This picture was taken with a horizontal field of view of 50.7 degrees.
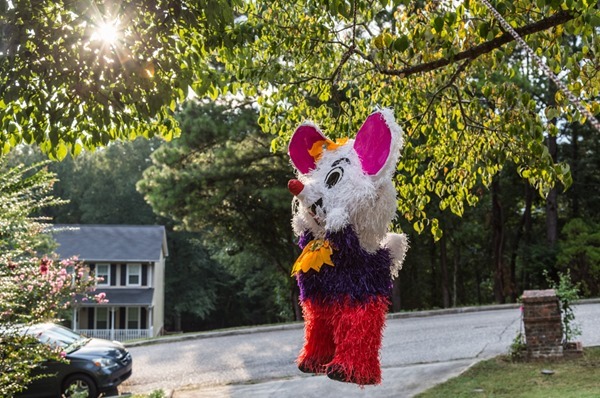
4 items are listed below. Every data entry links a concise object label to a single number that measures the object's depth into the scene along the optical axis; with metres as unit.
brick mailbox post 7.55
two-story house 27.52
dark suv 8.94
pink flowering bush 4.59
